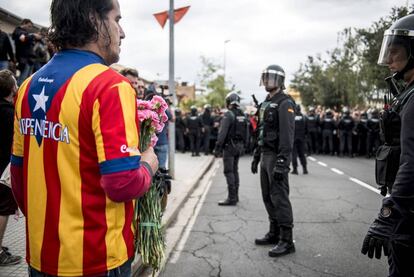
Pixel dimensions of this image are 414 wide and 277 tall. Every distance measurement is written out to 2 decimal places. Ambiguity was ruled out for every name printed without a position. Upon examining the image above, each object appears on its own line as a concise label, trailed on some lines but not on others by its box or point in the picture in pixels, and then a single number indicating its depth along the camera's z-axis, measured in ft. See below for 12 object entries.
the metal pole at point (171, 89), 31.60
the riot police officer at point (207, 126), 60.29
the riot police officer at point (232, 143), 25.53
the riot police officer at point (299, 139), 38.04
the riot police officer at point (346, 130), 60.03
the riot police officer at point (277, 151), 15.48
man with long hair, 5.39
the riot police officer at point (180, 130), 62.96
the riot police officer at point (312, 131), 61.97
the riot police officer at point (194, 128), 58.49
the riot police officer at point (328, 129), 61.31
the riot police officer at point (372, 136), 58.34
